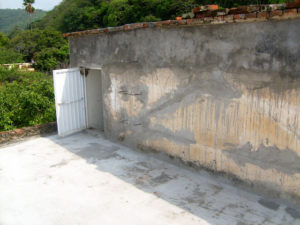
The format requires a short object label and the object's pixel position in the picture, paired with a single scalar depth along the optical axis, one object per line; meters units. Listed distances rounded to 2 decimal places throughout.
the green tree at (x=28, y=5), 48.03
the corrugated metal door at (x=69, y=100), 7.97
